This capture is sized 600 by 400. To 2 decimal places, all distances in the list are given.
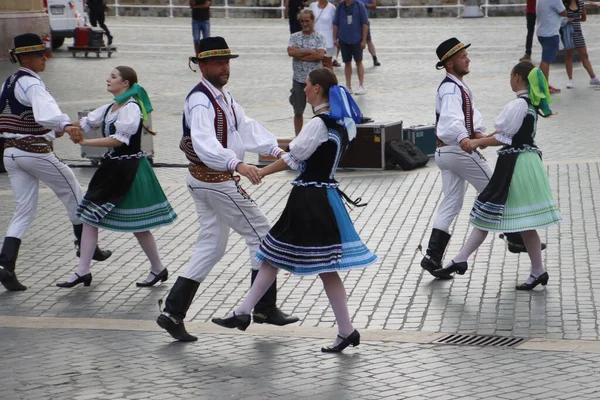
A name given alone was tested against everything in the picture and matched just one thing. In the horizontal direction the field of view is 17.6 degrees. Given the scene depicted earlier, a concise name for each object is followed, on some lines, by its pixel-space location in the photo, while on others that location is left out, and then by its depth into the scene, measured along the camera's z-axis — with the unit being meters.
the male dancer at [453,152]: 14.45
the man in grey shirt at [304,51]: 24.86
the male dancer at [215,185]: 12.34
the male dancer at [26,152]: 14.69
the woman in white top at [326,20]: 33.34
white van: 46.19
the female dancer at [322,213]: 11.65
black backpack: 22.36
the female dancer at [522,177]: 13.84
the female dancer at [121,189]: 14.53
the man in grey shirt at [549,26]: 30.99
